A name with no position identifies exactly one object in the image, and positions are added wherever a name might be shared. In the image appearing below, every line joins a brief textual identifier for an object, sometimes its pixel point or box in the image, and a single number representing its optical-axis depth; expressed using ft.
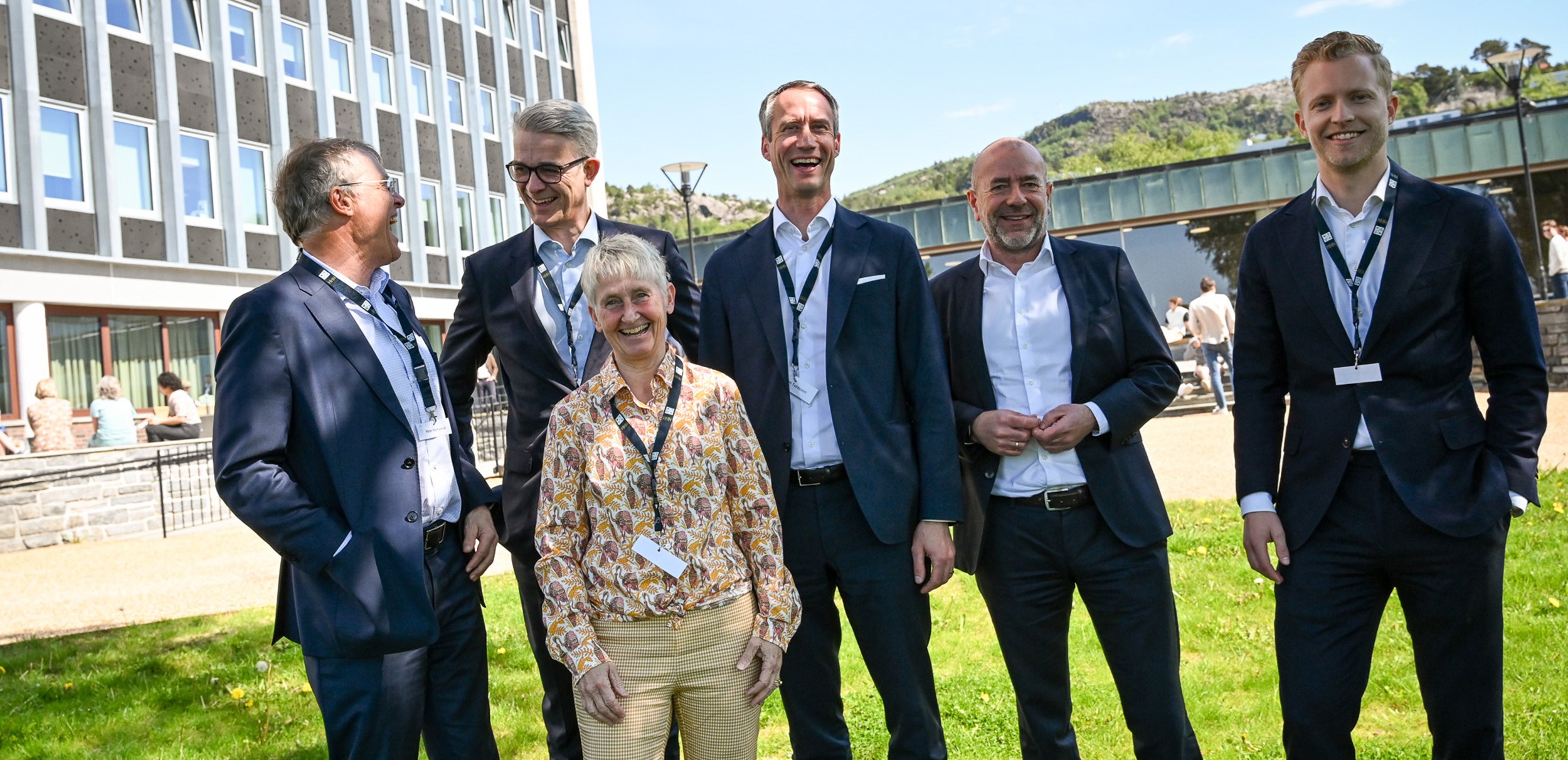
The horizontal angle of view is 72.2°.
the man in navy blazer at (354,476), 9.39
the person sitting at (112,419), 53.11
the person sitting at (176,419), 56.80
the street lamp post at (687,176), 73.36
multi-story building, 67.77
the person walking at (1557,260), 60.95
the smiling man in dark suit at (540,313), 12.53
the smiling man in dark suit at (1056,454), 11.50
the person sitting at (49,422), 50.65
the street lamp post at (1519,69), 71.26
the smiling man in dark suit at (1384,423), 9.89
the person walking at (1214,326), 58.03
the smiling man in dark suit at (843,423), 11.17
